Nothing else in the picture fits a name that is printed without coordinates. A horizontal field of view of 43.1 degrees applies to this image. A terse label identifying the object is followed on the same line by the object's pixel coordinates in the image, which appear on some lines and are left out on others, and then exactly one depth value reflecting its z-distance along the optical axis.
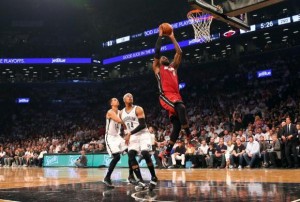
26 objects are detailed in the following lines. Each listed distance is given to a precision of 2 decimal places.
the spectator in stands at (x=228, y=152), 14.30
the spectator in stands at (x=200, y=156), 15.32
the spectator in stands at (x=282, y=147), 12.90
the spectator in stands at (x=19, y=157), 24.19
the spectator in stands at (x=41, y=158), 22.05
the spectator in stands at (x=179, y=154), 15.79
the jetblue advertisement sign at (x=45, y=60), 36.41
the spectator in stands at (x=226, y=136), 15.29
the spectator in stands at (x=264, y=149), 13.44
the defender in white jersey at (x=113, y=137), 7.91
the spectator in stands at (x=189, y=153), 15.52
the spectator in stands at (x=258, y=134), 14.09
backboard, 7.15
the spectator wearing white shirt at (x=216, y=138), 15.21
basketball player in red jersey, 6.01
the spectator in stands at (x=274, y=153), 12.97
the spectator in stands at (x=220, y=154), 14.50
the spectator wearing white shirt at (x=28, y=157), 23.31
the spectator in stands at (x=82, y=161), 18.91
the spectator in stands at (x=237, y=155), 13.95
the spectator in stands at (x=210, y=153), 14.91
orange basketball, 6.00
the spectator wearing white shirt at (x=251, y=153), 13.49
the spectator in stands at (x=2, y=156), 25.21
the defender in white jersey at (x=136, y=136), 7.15
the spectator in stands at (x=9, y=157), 24.45
